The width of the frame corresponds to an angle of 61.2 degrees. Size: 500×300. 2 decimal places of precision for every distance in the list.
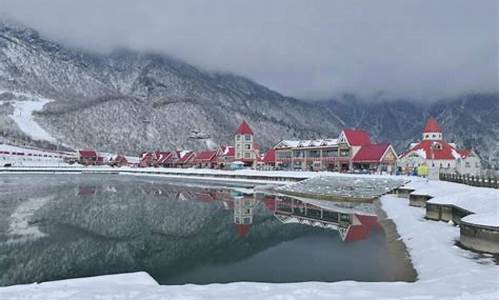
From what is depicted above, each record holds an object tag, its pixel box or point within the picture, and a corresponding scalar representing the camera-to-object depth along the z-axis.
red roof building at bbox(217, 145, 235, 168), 133.25
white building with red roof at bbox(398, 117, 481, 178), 83.19
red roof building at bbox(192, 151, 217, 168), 139.38
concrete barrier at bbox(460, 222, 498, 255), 19.75
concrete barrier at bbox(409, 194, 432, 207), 39.38
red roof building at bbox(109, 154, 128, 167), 178.75
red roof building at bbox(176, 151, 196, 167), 149.12
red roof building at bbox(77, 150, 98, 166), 185.12
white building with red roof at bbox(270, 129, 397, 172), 84.31
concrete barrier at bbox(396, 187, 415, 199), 47.74
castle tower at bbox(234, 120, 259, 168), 128.38
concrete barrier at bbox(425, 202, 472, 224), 29.04
